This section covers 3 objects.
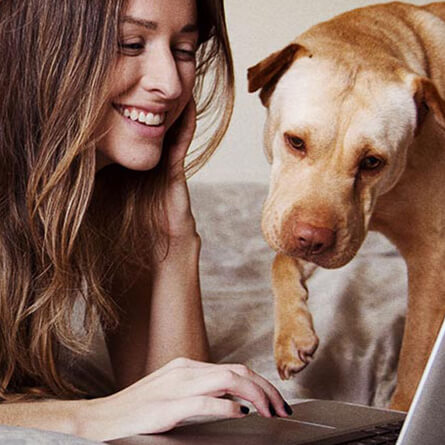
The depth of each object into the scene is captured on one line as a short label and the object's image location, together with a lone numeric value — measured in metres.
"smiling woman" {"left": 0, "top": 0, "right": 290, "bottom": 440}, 1.14
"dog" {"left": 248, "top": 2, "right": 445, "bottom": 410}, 1.16
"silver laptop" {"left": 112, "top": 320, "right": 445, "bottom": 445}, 0.67
